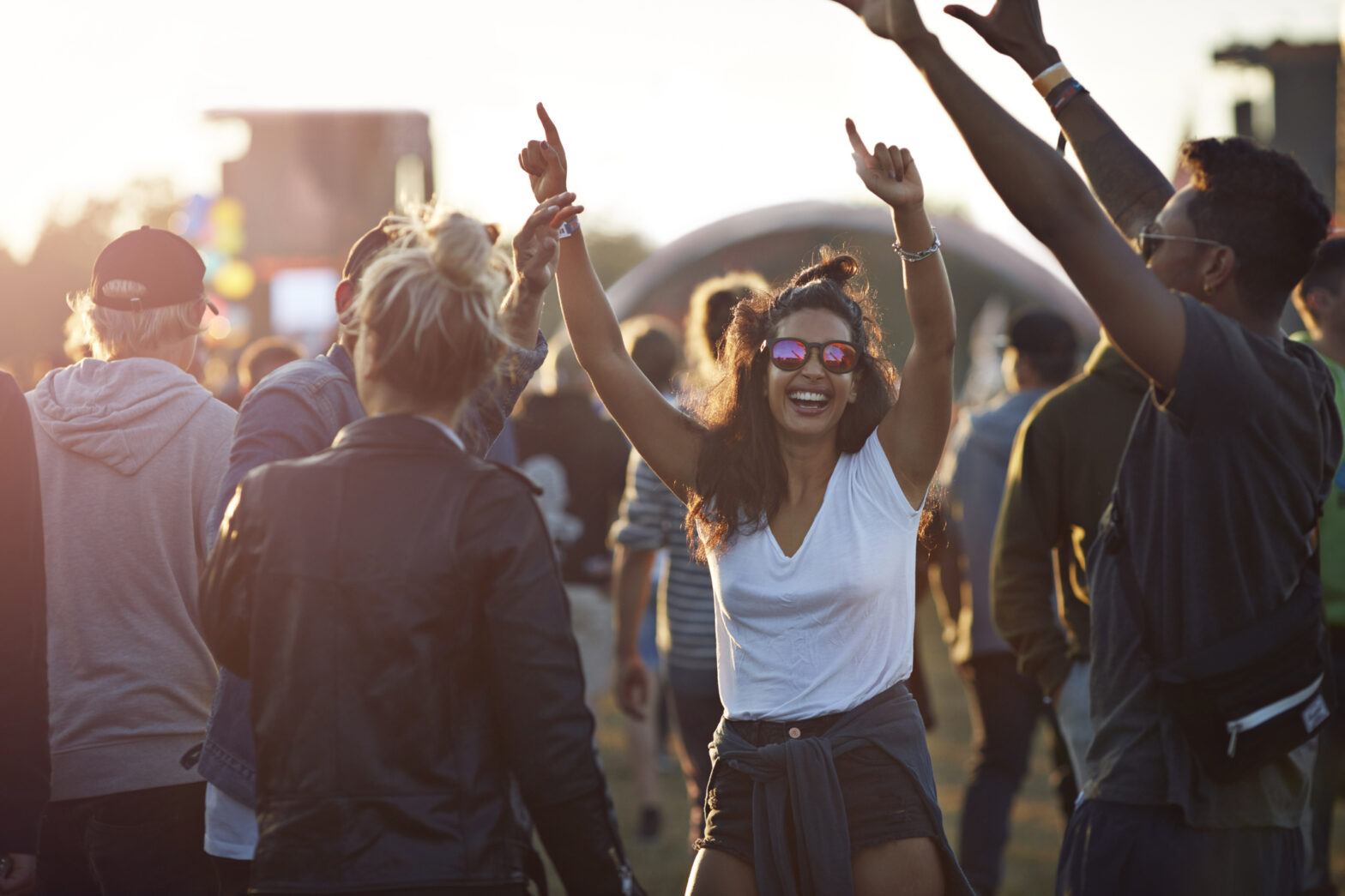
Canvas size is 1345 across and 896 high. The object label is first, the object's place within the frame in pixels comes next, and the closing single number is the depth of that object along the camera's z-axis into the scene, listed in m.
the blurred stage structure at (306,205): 32.31
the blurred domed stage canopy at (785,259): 26.72
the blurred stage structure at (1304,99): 25.72
